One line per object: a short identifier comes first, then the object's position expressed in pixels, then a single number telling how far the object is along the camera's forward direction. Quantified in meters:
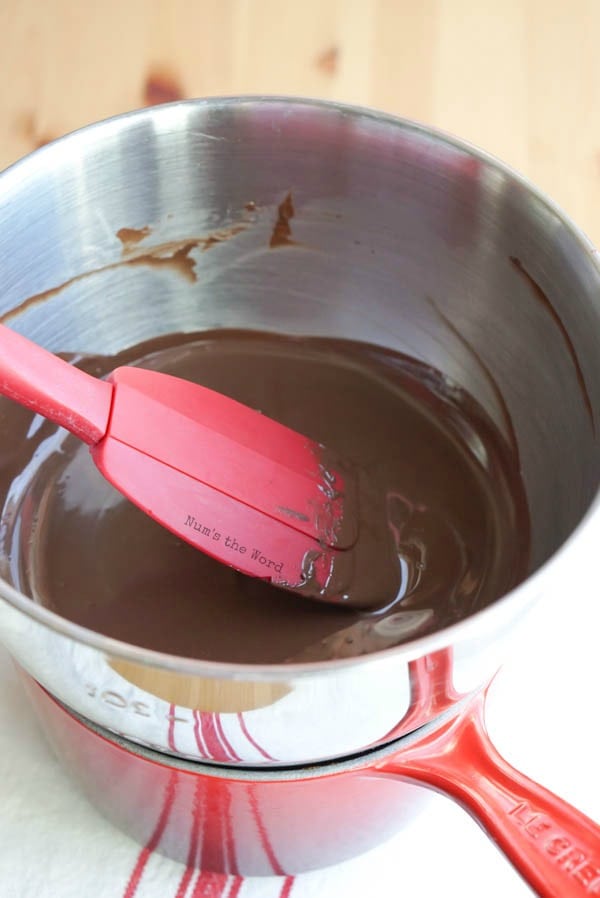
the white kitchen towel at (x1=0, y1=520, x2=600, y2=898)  0.64
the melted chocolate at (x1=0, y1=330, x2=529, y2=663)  0.73
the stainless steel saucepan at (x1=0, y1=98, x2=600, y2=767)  0.51
